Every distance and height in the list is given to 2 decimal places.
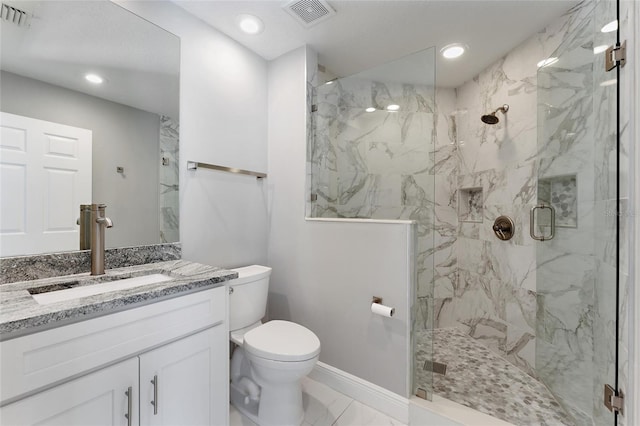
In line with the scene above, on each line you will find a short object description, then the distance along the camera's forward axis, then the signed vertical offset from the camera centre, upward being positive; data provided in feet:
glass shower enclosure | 5.84 +1.50
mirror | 3.68 +1.67
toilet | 4.32 -2.43
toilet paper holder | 4.83 -1.81
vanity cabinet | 2.45 -1.78
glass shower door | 3.71 -0.14
